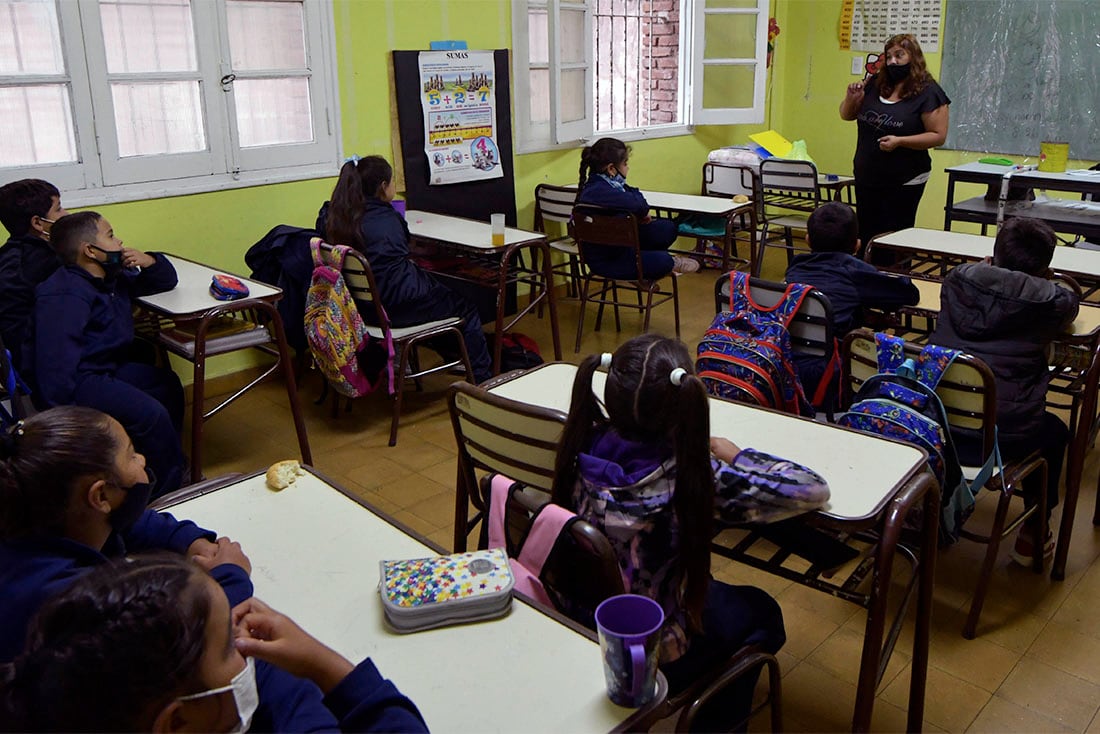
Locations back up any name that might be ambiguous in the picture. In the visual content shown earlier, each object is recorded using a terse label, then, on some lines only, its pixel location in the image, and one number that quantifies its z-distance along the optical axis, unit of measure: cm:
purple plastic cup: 105
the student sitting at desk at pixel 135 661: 77
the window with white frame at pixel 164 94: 332
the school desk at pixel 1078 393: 246
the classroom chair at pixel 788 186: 528
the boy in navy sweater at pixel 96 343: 261
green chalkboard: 569
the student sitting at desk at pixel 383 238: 345
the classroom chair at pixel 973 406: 208
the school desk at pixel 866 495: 158
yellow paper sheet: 641
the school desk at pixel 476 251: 378
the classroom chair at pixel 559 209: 466
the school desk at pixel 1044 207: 424
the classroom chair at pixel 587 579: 135
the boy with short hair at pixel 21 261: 277
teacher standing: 458
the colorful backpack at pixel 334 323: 329
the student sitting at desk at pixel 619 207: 434
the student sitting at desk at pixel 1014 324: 229
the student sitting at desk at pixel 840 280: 274
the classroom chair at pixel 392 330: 332
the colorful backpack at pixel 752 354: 244
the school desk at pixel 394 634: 110
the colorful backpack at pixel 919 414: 198
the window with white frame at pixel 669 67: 588
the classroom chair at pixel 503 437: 168
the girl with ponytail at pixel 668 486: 142
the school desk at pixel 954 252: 324
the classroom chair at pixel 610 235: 423
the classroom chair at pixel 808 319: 256
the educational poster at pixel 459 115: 450
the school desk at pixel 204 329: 286
